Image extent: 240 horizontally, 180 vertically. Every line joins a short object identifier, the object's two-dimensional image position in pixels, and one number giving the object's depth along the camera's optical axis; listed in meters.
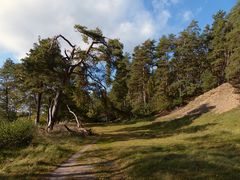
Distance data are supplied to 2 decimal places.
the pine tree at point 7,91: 32.54
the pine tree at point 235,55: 20.23
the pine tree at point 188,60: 36.15
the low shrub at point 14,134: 11.70
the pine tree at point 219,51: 35.33
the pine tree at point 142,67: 41.82
